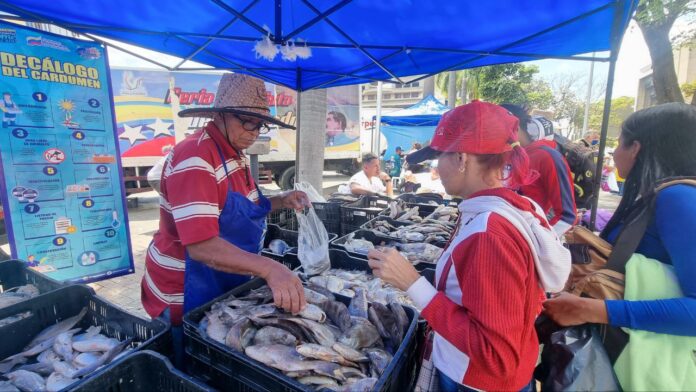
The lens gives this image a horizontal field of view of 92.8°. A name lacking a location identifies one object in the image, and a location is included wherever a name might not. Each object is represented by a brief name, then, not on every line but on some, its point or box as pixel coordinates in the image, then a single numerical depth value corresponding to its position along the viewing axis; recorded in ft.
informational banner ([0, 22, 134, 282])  8.02
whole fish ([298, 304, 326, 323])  5.00
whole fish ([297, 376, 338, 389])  4.01
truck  25.49
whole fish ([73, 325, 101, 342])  5.52
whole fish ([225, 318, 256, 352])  4.40
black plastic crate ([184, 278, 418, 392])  3.97
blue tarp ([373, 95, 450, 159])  48.26
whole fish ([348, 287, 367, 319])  5.54
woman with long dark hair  4.07
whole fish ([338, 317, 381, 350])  4.81
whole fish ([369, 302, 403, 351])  5.10
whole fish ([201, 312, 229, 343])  4.60
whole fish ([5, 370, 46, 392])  4.48
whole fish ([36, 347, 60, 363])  5.12
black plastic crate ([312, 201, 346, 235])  13.70
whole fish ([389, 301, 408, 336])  5.10
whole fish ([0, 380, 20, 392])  4.30
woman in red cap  3.29
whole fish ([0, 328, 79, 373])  5.01
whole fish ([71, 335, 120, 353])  5.24
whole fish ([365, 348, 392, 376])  4.40
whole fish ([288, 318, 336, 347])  4.72
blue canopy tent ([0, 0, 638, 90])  7.12
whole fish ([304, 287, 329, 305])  5.61
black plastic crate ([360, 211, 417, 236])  11.94
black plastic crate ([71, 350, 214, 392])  3.76
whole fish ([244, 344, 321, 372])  4.03
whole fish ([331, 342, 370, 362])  4.45
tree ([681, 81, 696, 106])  57.82
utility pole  66.45
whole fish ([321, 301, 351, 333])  5.28
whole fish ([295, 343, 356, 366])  4.21
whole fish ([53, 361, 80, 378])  4.77
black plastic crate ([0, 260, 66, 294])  7.22
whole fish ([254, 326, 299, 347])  4.55
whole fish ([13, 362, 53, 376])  4.90
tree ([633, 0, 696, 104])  28.91
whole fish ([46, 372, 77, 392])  4.52
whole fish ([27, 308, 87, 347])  5.59
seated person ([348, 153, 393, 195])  17.95
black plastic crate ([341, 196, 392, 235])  13.46
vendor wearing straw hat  4.84
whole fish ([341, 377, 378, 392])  3.92
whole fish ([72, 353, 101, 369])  4.96
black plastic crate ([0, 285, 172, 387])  5.12
